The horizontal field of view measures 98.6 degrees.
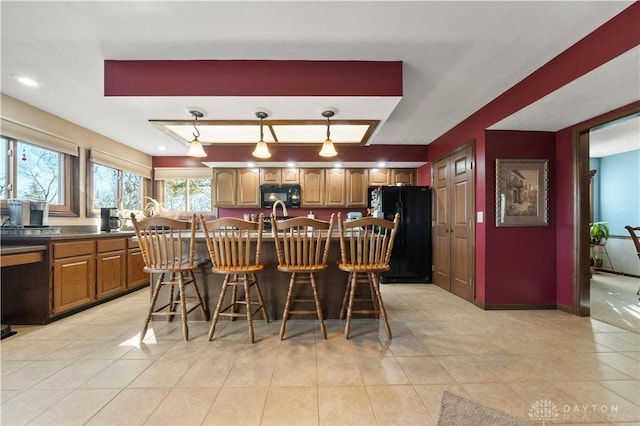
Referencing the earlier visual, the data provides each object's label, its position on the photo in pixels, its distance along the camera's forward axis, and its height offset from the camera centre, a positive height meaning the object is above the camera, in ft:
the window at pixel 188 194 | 17.94 +1.30
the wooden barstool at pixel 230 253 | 7.14 -1.07
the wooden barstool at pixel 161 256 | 7.29 -1.16
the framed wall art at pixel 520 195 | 10.34 +0.68
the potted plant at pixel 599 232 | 16.43 -1.15
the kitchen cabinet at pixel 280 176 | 16.90 +2.31
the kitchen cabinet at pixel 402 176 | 16.79 +2.28
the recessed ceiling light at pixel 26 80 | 8.11 +4.06
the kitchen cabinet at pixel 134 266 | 12.34 -2.43
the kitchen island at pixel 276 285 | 8.82 -2.29
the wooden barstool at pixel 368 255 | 7.30 -1.15
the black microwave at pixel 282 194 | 16.66 +1.19
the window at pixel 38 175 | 9.71 +1.54
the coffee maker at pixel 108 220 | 12.23 -0.26
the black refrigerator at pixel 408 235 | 14.64 -1.16
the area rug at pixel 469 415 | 4.46 -3.39
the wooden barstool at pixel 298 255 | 7.18 -1.14
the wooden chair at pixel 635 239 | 11.29 -1.10
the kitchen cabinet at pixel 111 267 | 10.70 -2.16
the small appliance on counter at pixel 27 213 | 9.07 +0.04
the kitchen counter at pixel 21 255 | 7.48 -1.17
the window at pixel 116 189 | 13.57 +1.37
